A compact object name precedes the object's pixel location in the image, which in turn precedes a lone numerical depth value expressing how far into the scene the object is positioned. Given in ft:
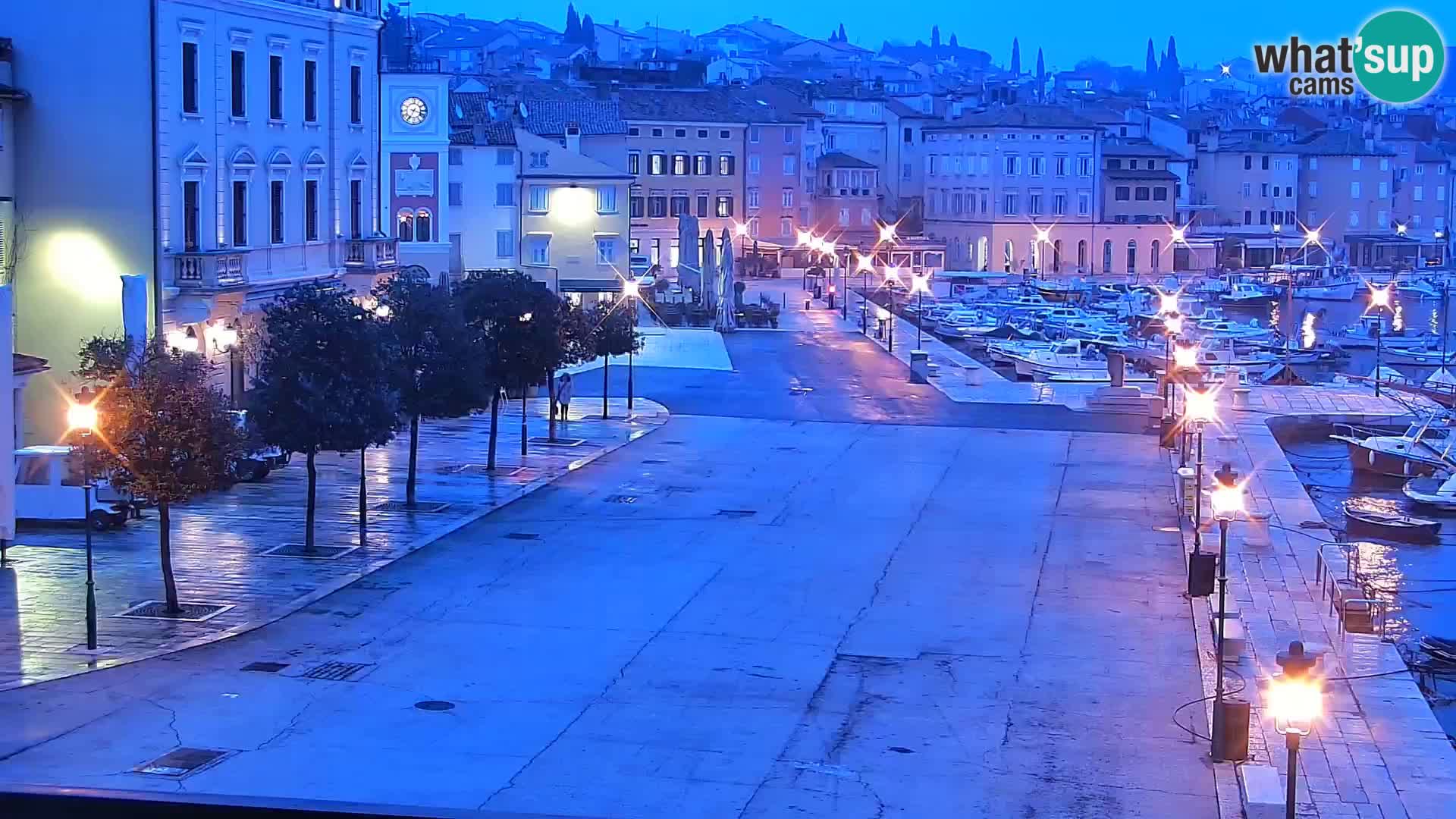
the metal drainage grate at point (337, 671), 61.11
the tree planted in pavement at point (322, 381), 79.00
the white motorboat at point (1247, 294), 321.11
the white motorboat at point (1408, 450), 132.16
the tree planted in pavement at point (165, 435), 66.49
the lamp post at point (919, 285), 225.72
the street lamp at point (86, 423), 62.80
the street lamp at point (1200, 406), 97.25
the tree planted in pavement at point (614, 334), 134.92
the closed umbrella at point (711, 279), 226.99
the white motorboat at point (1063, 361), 190.60
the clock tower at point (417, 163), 183.73
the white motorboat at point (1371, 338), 241.96
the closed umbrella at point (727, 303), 218.59
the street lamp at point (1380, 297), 213.66
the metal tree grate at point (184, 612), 68.08
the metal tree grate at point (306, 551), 81.20
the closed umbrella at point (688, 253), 246.47
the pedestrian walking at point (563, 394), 130.41
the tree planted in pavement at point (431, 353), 94.58
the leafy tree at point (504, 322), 108.47
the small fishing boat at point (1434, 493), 118.52
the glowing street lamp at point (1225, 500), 61.82
